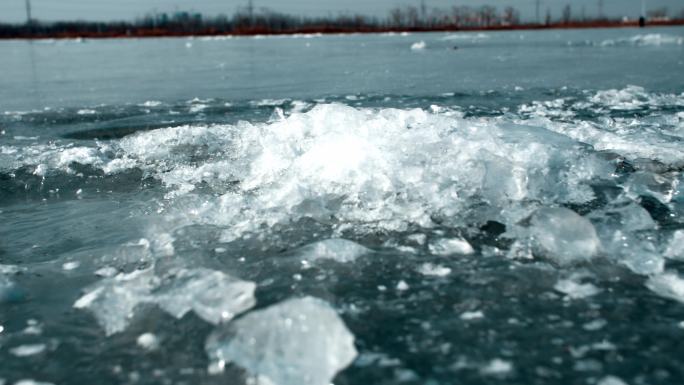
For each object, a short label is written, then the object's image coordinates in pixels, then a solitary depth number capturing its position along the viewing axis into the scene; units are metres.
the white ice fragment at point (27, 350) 1.29
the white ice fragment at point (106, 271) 1.44
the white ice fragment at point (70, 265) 1.46
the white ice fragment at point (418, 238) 1.49
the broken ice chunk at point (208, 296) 1.33
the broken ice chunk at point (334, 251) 1.45
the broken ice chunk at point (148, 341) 1.29
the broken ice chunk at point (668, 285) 1.36
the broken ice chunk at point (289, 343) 1.24
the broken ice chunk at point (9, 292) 1.39
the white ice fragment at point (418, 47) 13.77
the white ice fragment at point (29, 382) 1.25
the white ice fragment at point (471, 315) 1.33
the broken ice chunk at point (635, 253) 1.41
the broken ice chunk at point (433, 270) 1.41
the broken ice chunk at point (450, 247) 1.46
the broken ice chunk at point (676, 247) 1.44
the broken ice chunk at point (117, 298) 1.34
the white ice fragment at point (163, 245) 1.47
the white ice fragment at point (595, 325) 1.31
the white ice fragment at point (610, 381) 1.23
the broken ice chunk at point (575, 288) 1.36
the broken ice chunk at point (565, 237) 1.43
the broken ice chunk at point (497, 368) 1.25
